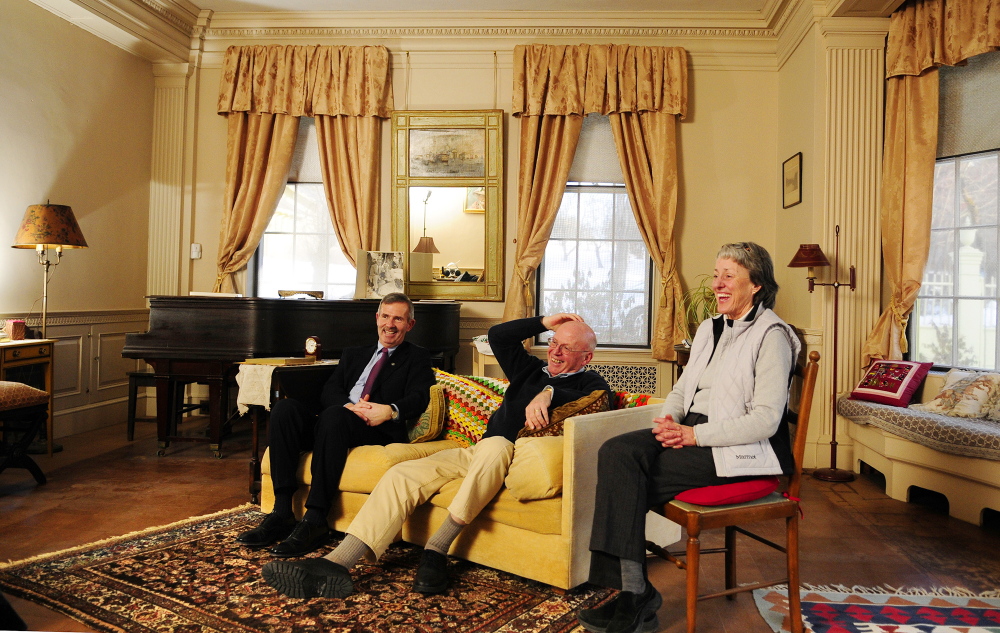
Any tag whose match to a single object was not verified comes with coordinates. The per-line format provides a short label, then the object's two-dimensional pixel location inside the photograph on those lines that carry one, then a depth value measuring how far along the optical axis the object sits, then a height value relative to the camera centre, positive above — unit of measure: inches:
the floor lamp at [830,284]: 181.6 +9.5
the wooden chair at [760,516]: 85.5 -24.0
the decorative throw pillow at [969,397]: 159.3 -16.3
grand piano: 188.9 -7.1
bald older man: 100.4 -24.0
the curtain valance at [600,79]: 233.3 +76.7
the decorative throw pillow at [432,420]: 130.2 -19.3
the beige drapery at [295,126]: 241.0 +61.5
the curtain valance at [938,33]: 166.6 +70.2
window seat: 143.3 -27.8
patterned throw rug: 96.1 -40.3
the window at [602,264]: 243.3 +17.6
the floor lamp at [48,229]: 188.2 +19.8
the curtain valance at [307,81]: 240.7 +76.5
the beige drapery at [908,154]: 181.2 +43.1
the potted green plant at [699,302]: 227.8 +5.1
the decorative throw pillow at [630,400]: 118.8 -13.7
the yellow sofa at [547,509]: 101.2 -28.2
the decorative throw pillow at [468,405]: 127.9 -16.3
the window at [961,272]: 180.5 +13.3
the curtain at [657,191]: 233.0 +40.8
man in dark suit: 117.5 -18.6
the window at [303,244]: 251.1 +22.8
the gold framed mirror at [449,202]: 240.8 +36.9
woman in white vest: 88.1 -15.9
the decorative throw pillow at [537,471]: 101.5 -22.0
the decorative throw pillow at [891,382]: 172.7 -14.6
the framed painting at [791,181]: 208.5 +41.2
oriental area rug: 93.7 -40.1
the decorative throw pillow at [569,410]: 109.3 -14.3
